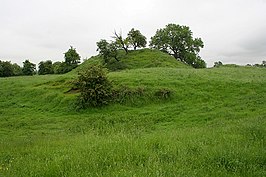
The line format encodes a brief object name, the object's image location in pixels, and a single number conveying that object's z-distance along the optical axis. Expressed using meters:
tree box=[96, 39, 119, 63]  60.67
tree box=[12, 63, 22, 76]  72.20
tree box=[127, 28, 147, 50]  71.31
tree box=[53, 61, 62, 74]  71.44
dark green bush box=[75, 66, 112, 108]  31.55
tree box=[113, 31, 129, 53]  69.22
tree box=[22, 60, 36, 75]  70.69
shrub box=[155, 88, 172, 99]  32.31
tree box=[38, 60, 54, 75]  72.19
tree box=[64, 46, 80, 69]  68.75
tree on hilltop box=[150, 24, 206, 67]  80.06
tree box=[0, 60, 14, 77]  69.15
